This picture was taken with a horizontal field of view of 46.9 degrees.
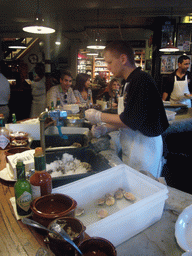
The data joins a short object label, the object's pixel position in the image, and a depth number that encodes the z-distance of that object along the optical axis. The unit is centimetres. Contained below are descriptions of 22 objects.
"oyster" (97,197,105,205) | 122
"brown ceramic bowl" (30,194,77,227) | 85
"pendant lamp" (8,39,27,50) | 968
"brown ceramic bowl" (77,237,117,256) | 72
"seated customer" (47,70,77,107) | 427
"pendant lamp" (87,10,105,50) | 697
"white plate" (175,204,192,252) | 92
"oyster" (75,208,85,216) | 113
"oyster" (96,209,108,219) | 112
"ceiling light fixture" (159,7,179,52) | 724
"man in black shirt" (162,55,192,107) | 529
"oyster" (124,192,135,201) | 122
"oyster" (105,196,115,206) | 121
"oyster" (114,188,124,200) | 126
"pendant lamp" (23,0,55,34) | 326
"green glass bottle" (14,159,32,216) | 96
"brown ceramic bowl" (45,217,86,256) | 71
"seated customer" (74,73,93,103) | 540
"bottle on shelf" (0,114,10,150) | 200
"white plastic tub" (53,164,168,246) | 90
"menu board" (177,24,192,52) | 709
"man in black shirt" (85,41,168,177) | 166
